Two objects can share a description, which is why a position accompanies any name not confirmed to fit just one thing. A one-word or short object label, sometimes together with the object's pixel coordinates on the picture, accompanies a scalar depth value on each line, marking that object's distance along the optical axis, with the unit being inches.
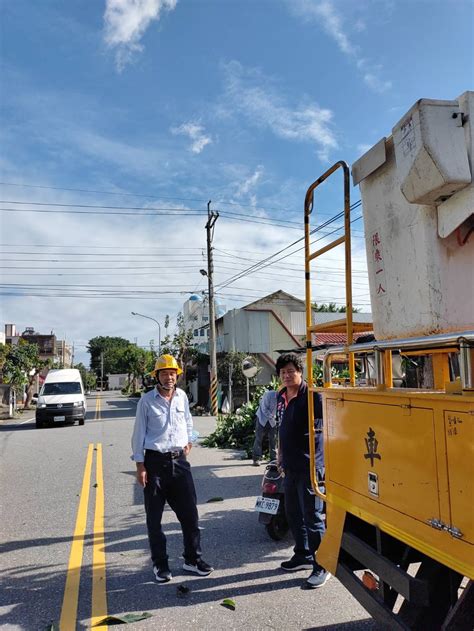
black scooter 196.7
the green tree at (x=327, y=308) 2115.4
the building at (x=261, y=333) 1224.8
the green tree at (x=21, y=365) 1101.7
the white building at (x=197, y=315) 2036.7
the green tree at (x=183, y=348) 1202.6
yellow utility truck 80.6
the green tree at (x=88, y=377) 3556.8
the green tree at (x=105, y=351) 4072.3
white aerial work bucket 91.9
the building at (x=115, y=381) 3983.8
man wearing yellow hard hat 163.8
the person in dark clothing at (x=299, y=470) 160.1
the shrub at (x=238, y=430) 477.7
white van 730.2
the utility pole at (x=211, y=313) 932.5
